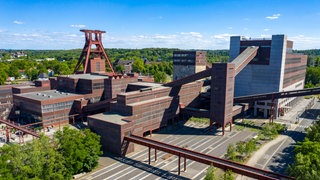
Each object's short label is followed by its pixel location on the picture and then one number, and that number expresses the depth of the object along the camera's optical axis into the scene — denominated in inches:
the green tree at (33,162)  1384.1
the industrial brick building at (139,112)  2225.6
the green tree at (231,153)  1991.0
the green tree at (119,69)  7719.5
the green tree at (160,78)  5914.9
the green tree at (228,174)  1485.5
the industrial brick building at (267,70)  3351.4
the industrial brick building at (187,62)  4705.5
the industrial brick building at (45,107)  2839.8
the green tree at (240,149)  2072.8
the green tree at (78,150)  1748.3
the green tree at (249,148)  2069.6
